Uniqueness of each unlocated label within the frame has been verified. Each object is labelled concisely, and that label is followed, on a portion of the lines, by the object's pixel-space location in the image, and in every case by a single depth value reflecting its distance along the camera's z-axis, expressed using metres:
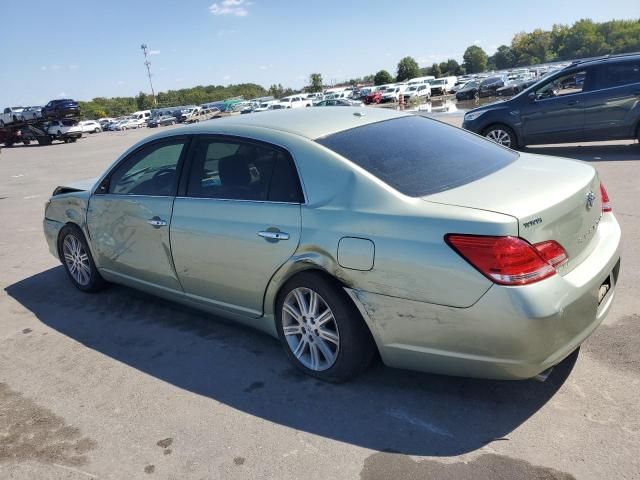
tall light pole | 110.91
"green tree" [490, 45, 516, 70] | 145.12
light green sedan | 2.62
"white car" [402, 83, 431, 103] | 54.99
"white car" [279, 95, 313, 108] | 54.38
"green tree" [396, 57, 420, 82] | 106.49
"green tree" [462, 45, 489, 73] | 131.12
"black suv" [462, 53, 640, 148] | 9.48
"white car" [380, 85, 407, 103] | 54.40
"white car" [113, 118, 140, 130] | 63.14
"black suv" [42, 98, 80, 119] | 37.00
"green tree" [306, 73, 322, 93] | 104.94
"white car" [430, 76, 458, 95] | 62.94
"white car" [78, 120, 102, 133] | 50.25
